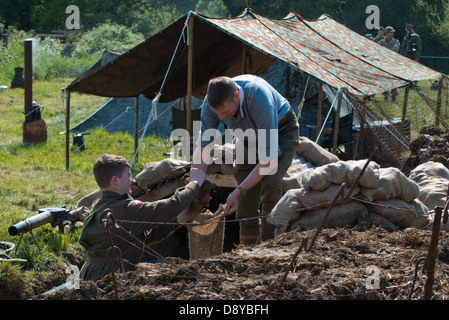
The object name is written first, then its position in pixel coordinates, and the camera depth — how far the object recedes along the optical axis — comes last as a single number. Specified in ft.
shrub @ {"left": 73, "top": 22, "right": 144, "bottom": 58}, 75.46
